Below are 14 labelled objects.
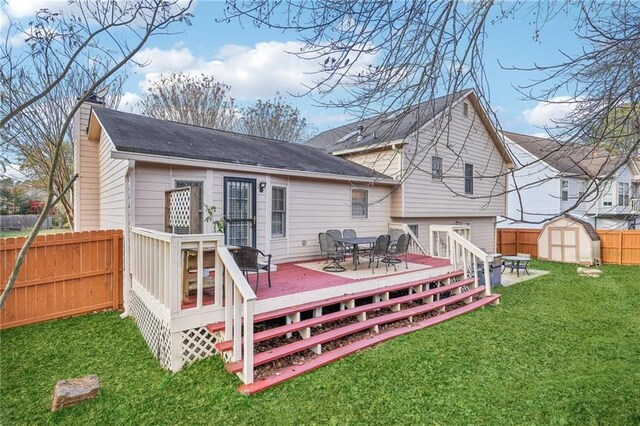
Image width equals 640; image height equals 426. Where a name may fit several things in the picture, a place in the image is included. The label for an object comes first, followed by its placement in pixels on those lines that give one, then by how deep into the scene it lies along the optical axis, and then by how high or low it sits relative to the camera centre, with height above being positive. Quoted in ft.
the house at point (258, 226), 14.69 -0.82
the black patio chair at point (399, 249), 25.14 -2.46
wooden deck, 17.56 -3.99
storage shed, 45.73 -3.49
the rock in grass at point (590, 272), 37.90 -6.22
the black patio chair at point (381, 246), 24.74 -2.15
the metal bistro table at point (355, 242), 24.71 -1.85
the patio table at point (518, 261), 38.29 -5.07
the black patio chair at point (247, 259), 17.12 -2.14
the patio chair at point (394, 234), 31.78 -1.69
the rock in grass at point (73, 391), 12.03 -6.32
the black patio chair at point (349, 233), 32.42 -1.59
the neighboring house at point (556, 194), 61.00 +4.33
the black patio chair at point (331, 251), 25.58 -2.66
